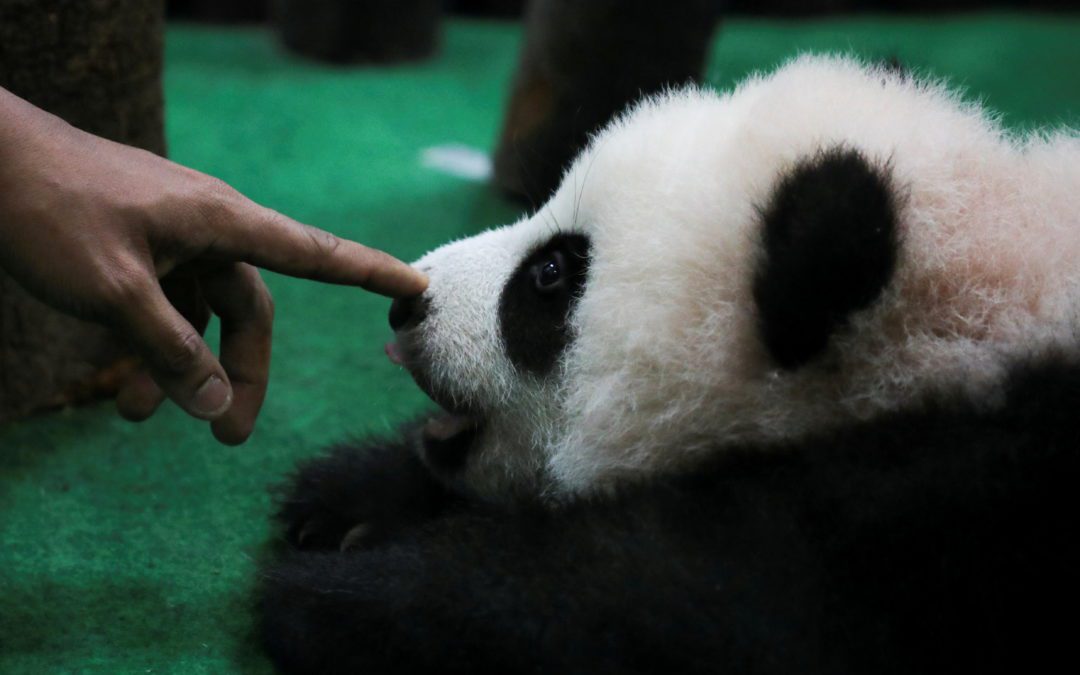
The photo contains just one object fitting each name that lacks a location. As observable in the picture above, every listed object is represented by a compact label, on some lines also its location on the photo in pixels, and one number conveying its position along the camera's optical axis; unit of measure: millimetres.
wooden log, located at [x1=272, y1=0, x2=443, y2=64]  5555
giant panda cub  1248
